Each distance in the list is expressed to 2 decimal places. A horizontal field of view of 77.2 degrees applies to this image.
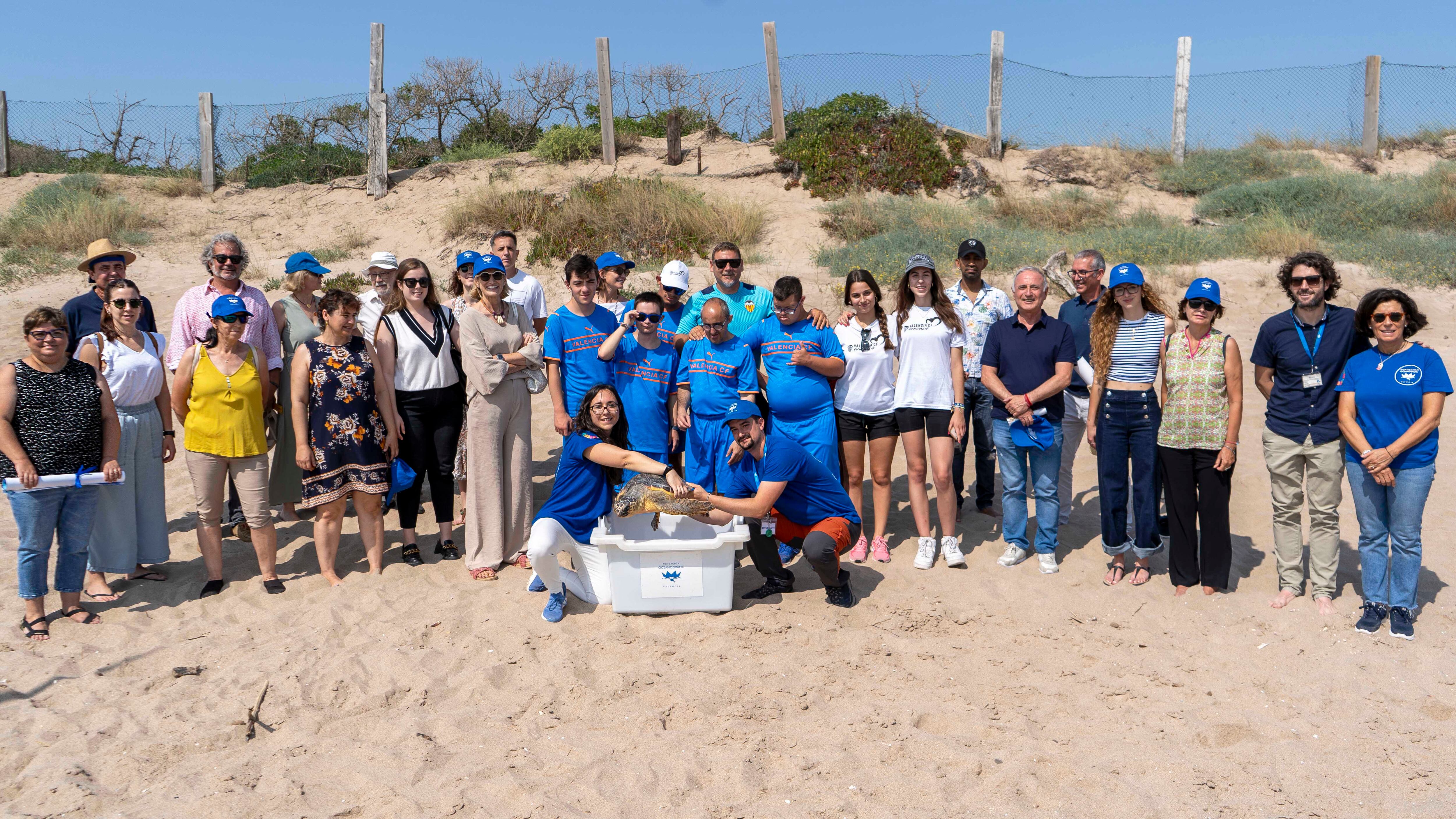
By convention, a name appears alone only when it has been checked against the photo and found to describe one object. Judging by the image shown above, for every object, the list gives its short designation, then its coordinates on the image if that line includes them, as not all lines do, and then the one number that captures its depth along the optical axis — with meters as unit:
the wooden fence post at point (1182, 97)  15.01
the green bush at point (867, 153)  14.55
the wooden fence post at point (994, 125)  15.48
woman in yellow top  5.07
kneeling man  4.75
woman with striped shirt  5.10
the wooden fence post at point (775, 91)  15.33
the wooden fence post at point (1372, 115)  15.05
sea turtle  4.73
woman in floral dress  5.13
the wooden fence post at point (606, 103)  15.06
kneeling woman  4.91
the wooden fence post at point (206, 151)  16.12
